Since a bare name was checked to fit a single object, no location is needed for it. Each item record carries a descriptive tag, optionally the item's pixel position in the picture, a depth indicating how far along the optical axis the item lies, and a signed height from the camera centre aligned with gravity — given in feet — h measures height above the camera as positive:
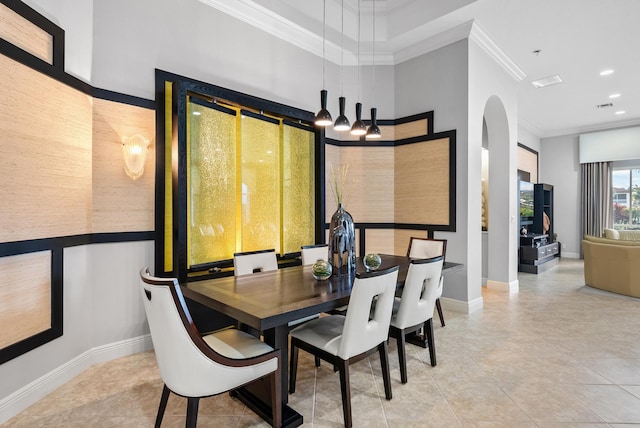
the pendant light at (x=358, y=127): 10.18 +2.72
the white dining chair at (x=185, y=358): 5.03 -2.27
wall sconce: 9.42 +1.73
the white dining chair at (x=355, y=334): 6.33 -2.53
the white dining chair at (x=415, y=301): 7.85 -2.13
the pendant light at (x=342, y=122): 9.89 +2.78
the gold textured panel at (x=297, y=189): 13.53 +1.10
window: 27.20 +1.45
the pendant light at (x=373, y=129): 10.46 +2.71
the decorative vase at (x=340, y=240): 8.94 -0.67
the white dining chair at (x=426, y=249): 11.66 -1.22
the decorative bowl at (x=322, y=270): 8.16 -1.35
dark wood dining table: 5.76 -1.64
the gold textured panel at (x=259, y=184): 12.08 +1.17
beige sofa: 15.69 -2.46
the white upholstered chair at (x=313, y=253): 11.05 -1.30
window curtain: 27.43 +1.44
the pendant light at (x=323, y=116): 9.66 +2.90
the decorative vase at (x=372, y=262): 9.49 -1.35
